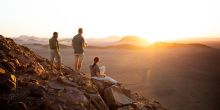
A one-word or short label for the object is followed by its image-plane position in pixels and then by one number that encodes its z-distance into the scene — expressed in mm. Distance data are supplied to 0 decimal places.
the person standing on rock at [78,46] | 8609
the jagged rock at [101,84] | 7184
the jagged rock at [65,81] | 6382
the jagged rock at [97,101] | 6147
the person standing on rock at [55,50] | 7958
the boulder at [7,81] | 5314
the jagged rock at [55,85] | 5989
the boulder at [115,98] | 6835
